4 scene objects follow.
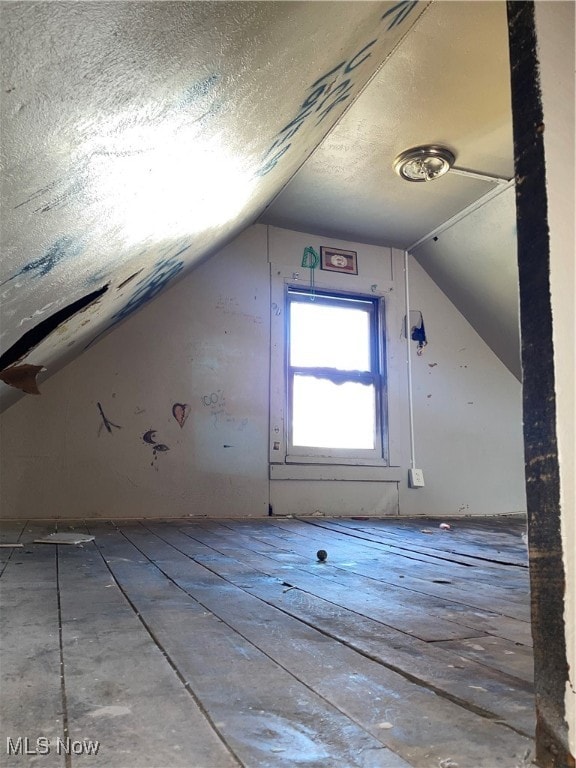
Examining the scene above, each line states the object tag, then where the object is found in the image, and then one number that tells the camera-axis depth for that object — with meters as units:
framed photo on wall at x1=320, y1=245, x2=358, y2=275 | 4.64
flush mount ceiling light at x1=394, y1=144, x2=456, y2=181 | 3.40
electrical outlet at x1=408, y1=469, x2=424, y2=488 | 4.57
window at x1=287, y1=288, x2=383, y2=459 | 4.44
